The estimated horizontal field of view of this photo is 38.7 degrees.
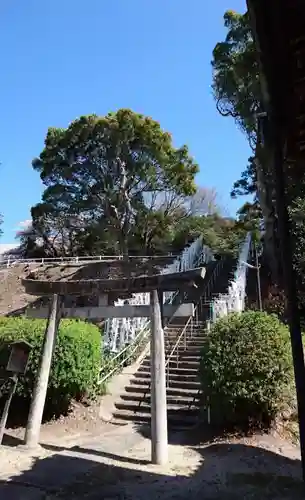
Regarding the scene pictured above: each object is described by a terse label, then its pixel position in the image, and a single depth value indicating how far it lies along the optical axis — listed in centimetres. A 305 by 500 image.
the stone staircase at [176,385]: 890
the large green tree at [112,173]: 3031
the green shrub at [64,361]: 888
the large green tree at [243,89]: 1762
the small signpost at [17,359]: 725
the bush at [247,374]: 736
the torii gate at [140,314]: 675
